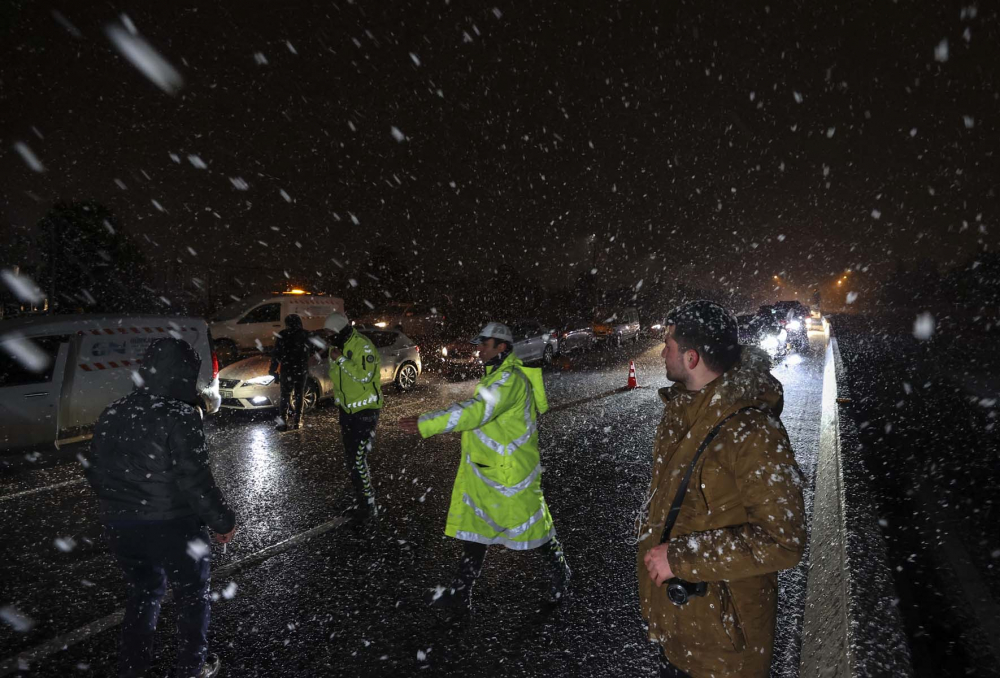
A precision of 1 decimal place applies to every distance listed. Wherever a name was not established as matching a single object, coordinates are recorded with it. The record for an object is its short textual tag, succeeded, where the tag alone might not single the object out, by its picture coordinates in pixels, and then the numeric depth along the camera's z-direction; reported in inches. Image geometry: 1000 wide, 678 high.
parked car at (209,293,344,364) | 711.1
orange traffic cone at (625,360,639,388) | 530.6
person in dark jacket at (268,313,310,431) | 353.1
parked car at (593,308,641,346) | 1075.3
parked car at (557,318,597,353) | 890.1
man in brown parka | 64.5
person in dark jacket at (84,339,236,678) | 101.0
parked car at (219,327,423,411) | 393.7
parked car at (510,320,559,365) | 734.5
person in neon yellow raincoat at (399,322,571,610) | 136.0
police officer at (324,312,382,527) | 203.0
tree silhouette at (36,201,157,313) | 596.7
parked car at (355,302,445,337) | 1114.1
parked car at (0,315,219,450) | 268.9
